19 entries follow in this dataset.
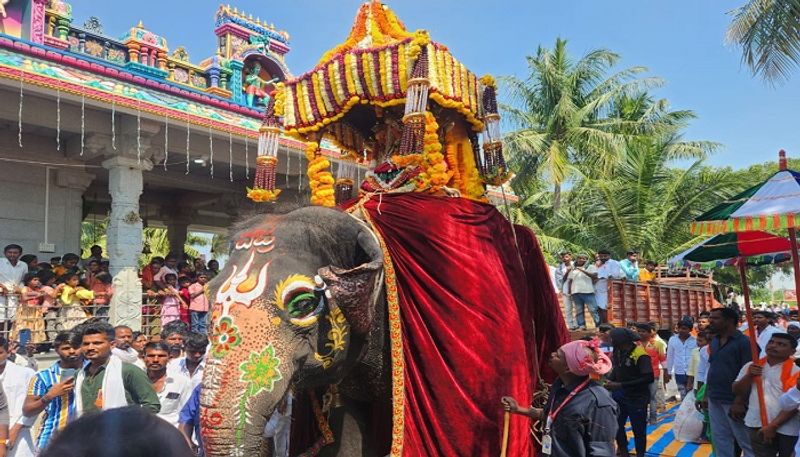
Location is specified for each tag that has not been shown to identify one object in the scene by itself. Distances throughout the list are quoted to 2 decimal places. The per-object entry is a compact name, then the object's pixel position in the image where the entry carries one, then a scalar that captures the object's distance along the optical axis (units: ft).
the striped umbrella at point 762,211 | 14.07
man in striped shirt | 13.46
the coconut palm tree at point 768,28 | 27.40
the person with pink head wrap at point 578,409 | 11.05
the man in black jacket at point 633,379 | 19.79
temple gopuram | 29.30
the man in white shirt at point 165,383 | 15.52
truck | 34.96
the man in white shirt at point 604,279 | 34.55
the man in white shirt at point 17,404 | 14.75
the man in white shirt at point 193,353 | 16.63
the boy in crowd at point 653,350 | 25.96
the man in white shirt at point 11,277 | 26.30
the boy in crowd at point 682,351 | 30.07
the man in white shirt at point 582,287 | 34.78
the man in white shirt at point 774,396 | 14.73
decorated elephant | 8.83
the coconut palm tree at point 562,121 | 64.34
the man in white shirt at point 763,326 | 26.04
